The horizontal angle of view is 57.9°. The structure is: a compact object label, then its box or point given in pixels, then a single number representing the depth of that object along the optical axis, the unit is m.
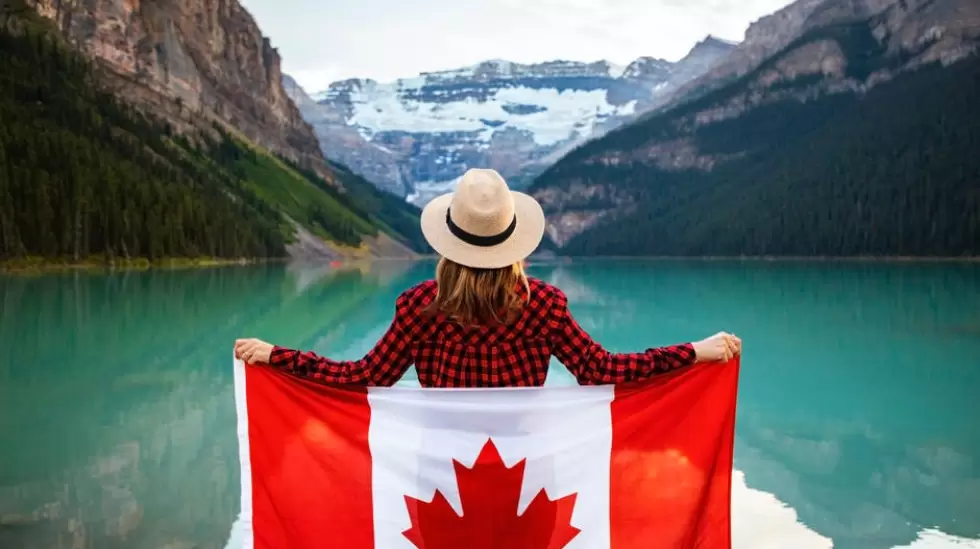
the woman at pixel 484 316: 3.68
